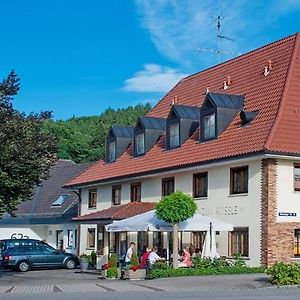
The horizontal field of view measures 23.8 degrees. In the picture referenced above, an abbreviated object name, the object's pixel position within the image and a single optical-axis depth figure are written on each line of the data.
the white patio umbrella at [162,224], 28.80
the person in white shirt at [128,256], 29.54
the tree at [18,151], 24.16
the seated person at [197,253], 30.35
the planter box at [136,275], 27.50
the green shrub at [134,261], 27.84
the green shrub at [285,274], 22.88
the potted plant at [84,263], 36.16
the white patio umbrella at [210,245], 28.90
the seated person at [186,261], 28.24
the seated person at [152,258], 28.34
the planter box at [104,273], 28.67
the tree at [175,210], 27.98
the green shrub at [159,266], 27.77
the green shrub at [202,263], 27.94
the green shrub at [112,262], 28.91
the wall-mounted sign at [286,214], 28.37
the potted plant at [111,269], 28.61
